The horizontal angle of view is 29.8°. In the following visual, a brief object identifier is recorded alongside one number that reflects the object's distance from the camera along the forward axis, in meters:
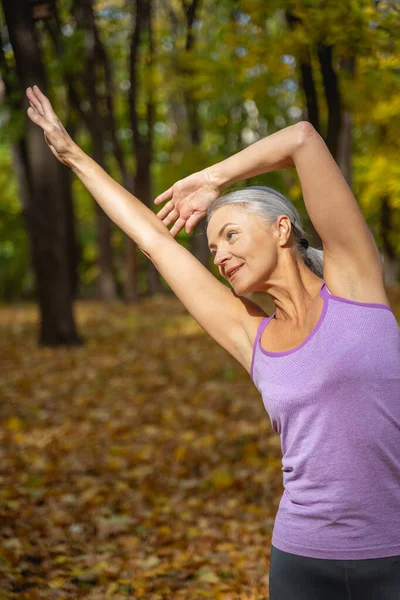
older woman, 1.86
